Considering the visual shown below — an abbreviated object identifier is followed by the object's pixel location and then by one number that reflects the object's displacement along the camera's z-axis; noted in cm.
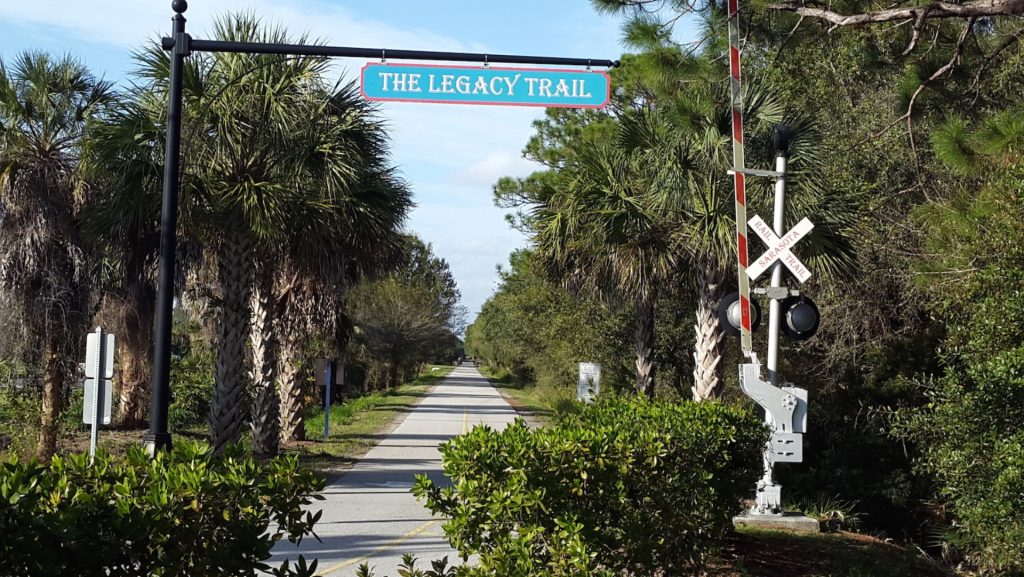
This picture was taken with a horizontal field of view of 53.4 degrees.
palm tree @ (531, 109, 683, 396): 1681
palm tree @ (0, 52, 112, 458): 1678
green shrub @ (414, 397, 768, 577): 553
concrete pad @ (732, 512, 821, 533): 1079
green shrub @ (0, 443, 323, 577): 357
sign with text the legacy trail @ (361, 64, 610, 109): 833
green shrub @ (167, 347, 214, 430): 2531
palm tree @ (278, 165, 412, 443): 1703
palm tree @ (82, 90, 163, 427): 1450
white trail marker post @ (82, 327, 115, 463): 959
